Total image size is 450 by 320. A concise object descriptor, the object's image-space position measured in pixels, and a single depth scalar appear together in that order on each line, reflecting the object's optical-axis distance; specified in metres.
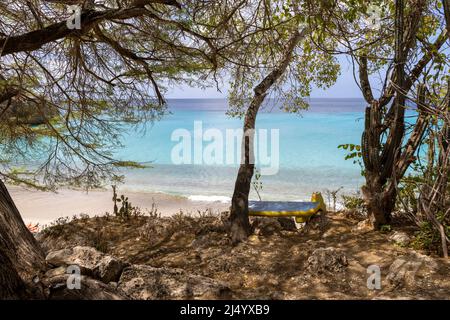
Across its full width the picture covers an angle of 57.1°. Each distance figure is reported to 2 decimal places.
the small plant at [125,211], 7.10
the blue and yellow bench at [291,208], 5.72
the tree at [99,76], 5.80
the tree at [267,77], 5.66
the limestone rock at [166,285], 3.22
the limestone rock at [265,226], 5.79
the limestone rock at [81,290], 2.49
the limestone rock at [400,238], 4.71
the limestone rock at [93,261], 3.36
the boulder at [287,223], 5.98
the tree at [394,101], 4.84
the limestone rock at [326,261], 4.27
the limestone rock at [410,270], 3.70
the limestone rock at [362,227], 5.43
